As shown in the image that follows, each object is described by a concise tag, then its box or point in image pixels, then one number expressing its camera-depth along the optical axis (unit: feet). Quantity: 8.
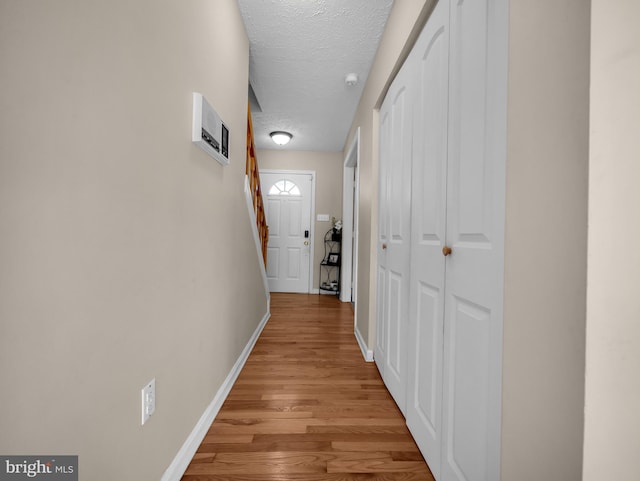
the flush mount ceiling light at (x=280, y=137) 14.16
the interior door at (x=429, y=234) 3.82
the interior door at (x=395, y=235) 5.35
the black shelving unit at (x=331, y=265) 17.06
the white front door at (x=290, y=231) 17.62
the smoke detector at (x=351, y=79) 8.98
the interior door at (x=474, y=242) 2.60
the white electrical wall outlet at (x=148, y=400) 3.07
